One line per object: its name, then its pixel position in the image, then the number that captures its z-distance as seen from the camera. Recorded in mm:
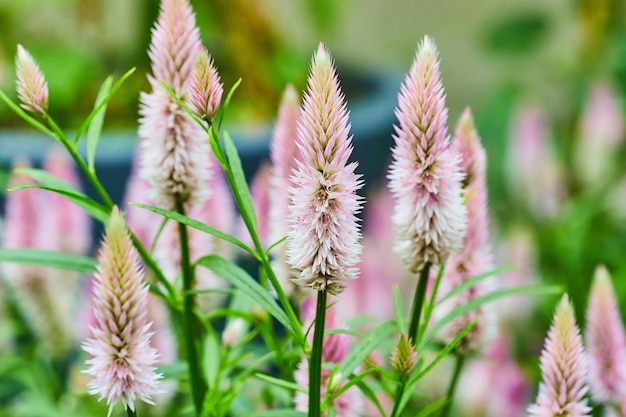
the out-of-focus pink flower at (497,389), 1080
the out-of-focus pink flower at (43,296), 954
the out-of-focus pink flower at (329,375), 740
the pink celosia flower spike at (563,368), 689
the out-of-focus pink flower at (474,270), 791
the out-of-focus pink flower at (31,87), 715
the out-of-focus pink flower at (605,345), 776
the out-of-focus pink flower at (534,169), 1499
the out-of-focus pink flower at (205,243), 820
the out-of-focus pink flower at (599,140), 1555
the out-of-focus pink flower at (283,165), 790
